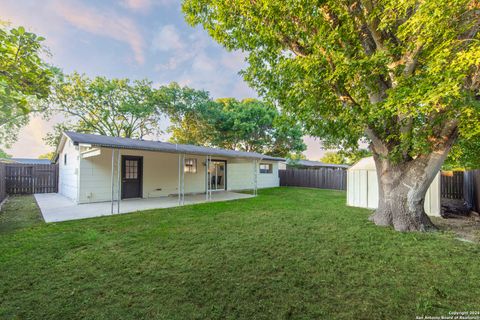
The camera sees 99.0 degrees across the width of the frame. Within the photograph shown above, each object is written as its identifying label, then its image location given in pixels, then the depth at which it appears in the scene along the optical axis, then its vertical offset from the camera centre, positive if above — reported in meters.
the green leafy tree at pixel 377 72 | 2.95 +1.67
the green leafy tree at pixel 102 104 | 16.11 +4.76
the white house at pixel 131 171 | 7.51 -0.42
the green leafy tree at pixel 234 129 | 17.42 +2.96
